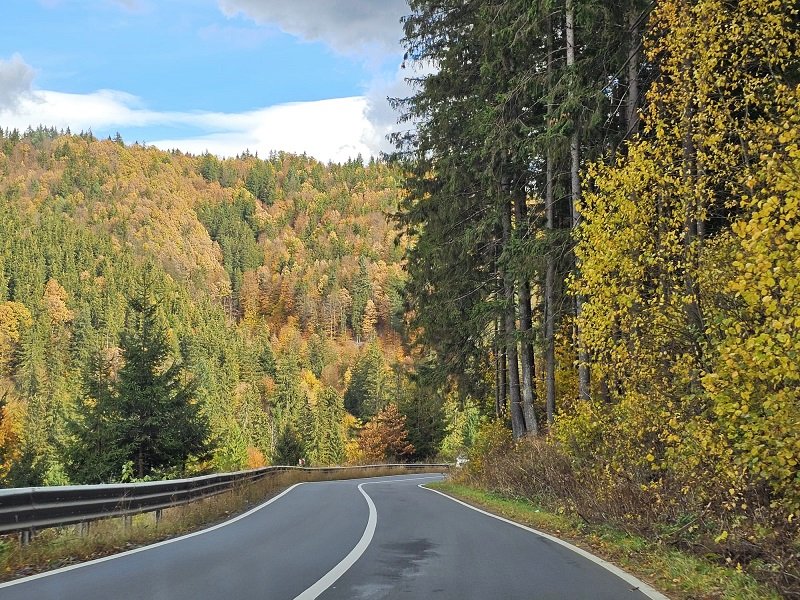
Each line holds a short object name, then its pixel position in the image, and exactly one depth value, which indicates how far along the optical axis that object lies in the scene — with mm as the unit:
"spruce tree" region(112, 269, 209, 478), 28375
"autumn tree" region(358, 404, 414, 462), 67938
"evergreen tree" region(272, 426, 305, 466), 67062
